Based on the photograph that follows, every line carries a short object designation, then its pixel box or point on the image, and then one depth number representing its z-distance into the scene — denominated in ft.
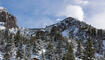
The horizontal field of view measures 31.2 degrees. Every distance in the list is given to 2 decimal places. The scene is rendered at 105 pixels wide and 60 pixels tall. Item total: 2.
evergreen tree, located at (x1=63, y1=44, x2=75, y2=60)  195.76
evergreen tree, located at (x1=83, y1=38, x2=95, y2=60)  136.98
